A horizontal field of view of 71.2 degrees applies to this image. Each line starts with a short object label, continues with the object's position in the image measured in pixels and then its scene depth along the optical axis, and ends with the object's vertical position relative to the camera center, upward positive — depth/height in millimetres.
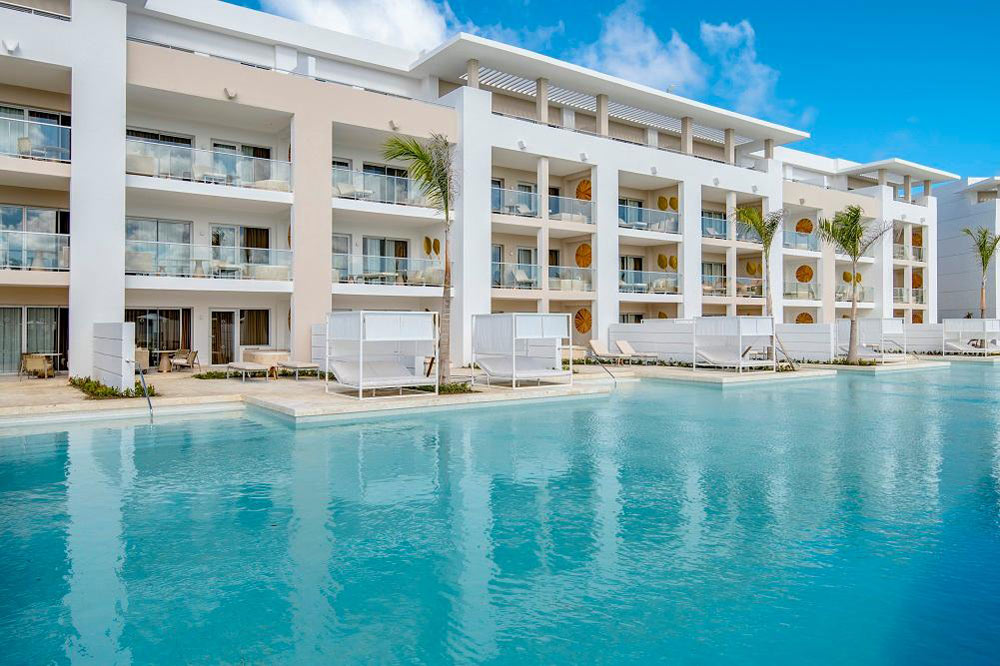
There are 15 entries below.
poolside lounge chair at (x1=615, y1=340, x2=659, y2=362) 24891 -659
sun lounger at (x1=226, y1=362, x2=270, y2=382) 17641 -850
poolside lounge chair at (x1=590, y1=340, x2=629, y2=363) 24180 -656
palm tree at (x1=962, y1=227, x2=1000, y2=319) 38219 +4931
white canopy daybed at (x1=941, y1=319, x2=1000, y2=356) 31391 -6
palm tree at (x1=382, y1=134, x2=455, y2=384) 15859 +3702
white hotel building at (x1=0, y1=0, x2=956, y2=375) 18109 +4860
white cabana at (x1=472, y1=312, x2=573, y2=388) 16500 -263
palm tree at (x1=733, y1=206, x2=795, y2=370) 26047 +4116
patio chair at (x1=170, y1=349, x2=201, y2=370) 20094 -742
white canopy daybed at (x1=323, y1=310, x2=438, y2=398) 14422 -393
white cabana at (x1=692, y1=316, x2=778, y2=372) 21250 -173
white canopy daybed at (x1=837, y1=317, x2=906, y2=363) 27859 -16
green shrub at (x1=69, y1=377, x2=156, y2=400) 14234 -1195
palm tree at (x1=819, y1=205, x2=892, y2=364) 25312 +3739
